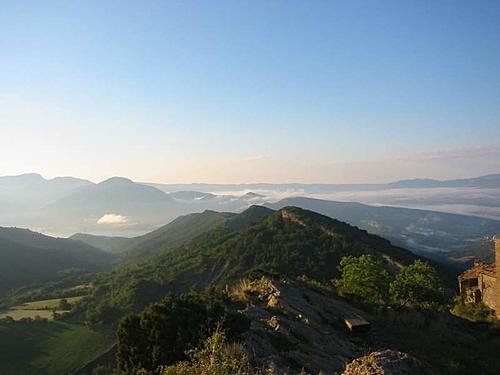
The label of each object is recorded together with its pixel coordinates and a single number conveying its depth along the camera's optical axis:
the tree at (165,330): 10.51
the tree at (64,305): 101.82
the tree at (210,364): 6.54
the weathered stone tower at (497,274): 19.89
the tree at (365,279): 30.30
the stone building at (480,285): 27.28
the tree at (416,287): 29.53
